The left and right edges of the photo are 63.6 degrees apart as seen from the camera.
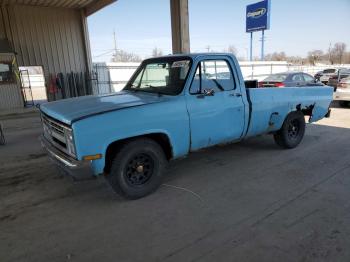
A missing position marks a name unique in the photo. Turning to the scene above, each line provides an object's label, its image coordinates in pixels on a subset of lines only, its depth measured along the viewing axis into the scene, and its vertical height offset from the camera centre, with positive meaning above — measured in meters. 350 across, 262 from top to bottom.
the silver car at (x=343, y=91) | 11.84 -1.46
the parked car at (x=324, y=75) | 24.11 -1.59
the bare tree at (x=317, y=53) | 63.81 +0.84
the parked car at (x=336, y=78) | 13.54 -1.12
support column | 7.94 +1.07
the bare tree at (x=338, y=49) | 82.19 +1.97
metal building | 13.80 +1.70
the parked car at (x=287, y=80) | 12.42 -0.95
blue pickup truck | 3.49 -0.76
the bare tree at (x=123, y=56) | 63.78 +2.42
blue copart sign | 30.14 +4.64
